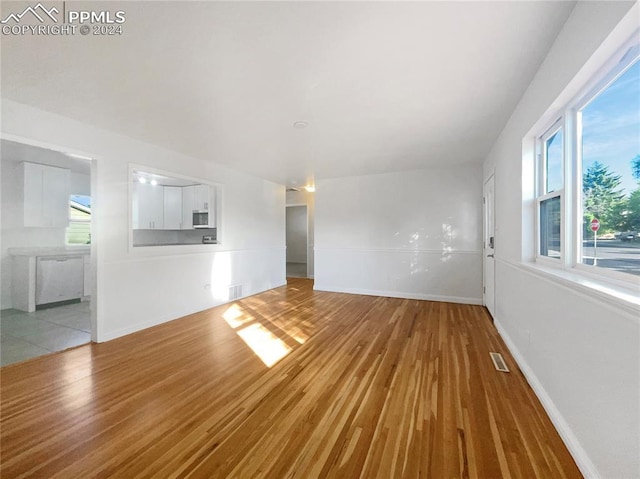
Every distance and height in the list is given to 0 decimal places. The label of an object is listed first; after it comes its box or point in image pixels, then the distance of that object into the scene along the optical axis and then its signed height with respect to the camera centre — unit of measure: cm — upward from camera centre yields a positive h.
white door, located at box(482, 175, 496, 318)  375 -6
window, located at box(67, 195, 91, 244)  507 +37
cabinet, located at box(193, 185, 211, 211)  535 +88
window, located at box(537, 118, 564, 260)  194 +38
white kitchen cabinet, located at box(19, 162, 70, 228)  436 +77
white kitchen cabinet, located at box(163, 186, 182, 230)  572 +75
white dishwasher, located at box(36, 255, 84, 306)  427 -71
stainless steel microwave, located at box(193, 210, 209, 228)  559 +44
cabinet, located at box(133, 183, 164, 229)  544 +70
